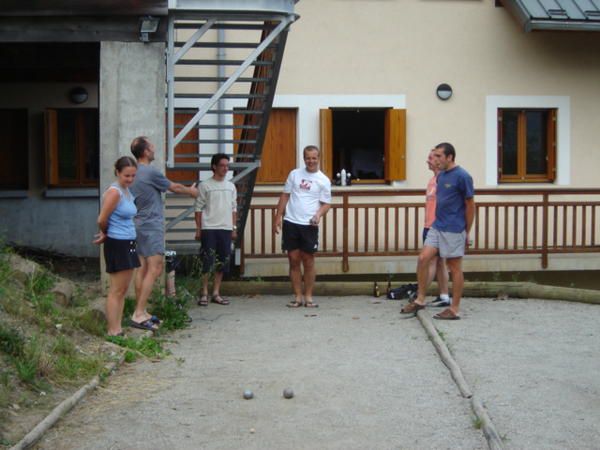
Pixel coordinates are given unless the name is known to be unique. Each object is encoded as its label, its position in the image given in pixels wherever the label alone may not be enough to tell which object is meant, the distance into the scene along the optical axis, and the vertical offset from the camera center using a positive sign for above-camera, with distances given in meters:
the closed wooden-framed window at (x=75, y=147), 17.20 +0.30
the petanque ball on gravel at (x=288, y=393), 7.67 -1.59
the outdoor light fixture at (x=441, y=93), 17.25 +1.15
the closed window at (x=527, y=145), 17.72 +0.34
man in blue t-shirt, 11.27 -0.53
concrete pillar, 11.55 +0.71
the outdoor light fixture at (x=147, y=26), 11.44 +1.46
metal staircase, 11.63 +0.99
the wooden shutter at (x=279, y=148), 17.03 +0.28
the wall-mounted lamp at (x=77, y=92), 17.06 +1.15
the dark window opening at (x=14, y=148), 17.19 +0.29
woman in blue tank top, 9.37 -0.61
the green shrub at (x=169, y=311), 10.88 -1.47
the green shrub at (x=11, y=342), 7.82 -1.26
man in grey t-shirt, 10.41 -0.50
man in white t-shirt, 12.45 -0.49
